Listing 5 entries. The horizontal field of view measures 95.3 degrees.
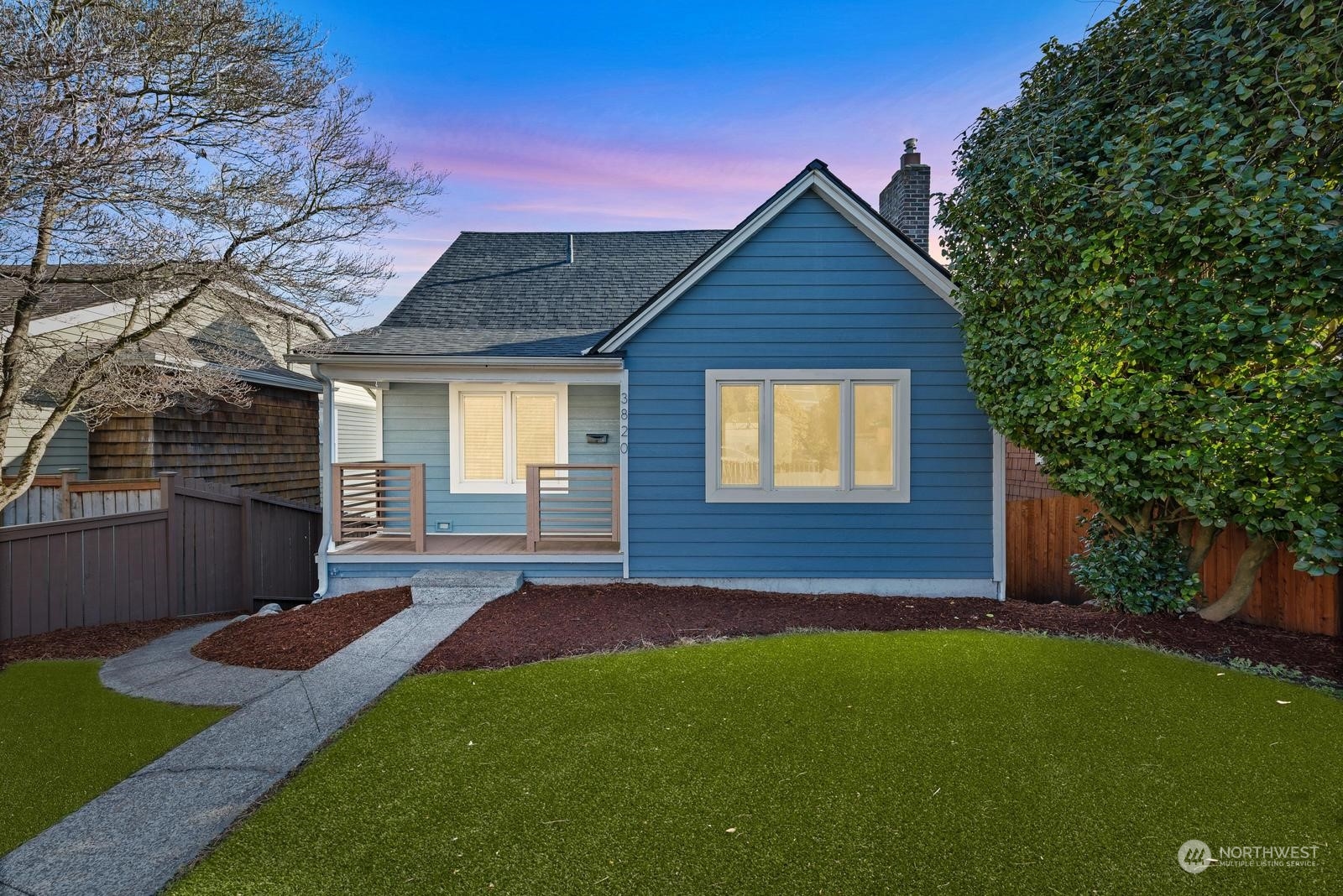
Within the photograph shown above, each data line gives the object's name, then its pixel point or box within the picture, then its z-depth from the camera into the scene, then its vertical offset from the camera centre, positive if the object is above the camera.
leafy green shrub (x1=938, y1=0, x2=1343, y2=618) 4.05 +1.39
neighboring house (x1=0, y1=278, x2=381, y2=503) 8.71 +0.45
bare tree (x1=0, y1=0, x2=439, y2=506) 5.51 +2.82
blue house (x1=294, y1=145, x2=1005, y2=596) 6.97 +0.31
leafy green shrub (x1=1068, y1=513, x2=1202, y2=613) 5.59 -1.16
